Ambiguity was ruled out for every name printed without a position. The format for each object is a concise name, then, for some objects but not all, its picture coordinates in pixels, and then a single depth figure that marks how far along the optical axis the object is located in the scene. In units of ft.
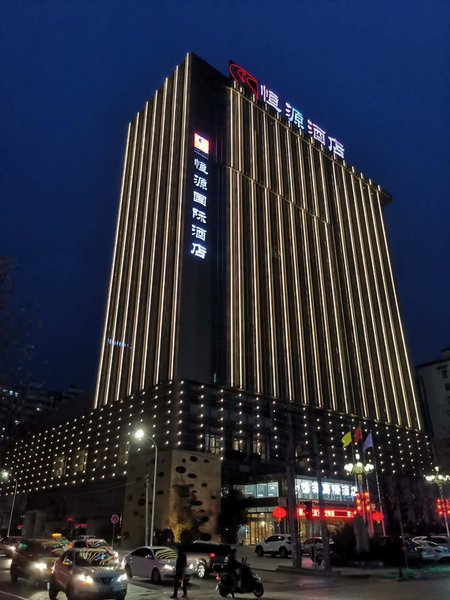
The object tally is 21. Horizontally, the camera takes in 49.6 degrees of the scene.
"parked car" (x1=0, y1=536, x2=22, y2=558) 122.83
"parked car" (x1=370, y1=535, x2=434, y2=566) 102.79
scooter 58.44
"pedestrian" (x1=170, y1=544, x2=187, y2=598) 58.49
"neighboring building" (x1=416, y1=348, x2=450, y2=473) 346.33
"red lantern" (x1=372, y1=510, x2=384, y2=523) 139.50
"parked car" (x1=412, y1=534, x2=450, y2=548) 141.28
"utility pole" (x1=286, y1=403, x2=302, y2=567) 95.96
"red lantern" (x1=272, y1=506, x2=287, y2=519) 103.55
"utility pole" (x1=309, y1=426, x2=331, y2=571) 90.79
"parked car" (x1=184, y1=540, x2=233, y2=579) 84.41
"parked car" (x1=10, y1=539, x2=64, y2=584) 67.21
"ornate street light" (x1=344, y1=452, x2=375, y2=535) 110.93
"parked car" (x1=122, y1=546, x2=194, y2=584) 73.36
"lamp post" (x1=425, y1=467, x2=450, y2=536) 135.64
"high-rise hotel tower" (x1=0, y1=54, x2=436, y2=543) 218.38
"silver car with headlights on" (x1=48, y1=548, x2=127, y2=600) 50.75
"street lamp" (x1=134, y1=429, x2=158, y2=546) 115.71
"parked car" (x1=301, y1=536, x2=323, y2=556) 136.77
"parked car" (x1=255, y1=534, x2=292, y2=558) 132.36
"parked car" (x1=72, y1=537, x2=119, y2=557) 65.96
